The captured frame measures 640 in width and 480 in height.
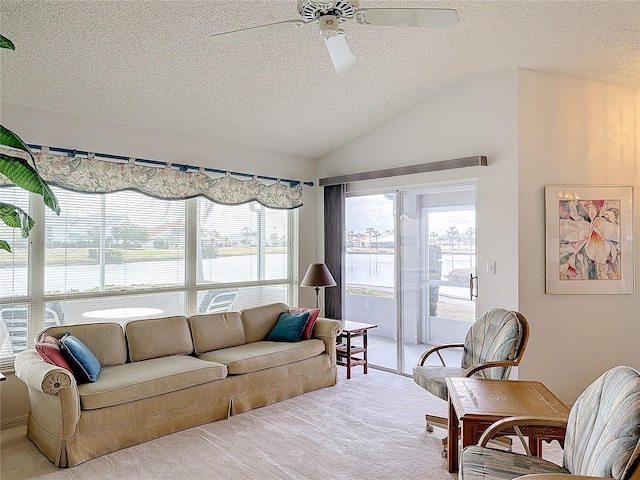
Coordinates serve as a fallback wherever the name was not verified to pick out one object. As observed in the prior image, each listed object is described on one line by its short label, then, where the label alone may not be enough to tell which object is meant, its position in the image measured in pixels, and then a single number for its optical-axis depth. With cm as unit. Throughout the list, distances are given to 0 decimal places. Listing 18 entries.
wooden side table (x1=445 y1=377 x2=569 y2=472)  221
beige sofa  296
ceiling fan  214
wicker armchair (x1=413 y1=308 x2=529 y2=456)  316
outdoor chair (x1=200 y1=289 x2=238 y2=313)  498
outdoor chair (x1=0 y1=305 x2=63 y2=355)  363
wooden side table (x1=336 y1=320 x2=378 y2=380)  492
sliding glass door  456
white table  414
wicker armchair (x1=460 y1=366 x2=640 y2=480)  167
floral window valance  383
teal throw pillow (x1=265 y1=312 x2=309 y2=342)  460
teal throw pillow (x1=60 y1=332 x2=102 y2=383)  317
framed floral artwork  405
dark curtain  564
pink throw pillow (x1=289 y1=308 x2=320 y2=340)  468
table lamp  506
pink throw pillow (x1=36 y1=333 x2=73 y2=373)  307
